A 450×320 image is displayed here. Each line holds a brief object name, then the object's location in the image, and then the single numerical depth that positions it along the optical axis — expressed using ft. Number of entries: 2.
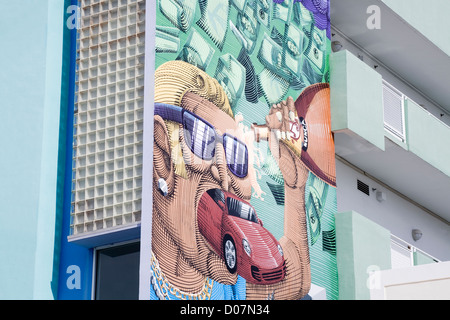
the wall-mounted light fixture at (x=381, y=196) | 73.61
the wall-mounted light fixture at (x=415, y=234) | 77.82
